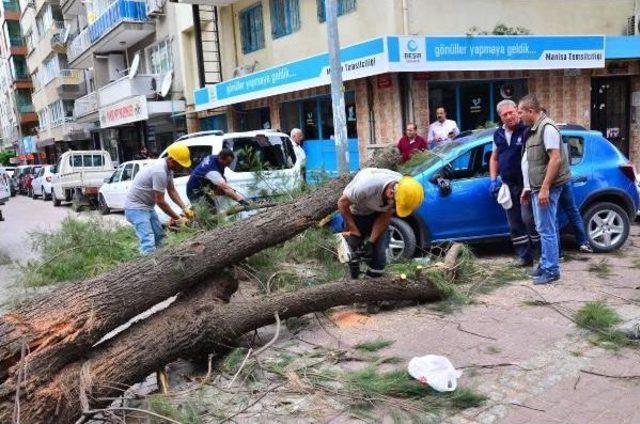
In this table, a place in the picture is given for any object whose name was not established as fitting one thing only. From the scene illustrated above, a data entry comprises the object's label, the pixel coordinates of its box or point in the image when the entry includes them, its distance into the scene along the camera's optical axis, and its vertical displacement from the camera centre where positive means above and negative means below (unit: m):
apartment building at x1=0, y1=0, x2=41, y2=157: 53.00 +6.48
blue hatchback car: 6.71 -1.02
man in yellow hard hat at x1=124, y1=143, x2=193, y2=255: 6.51 -0.67
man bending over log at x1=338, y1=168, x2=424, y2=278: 4.44 -0.73
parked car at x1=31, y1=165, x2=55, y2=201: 22.42 -1.58
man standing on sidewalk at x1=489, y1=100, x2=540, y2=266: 6.12 -0.67
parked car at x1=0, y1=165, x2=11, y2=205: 14.58 -1.04
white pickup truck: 17.45 -1.09
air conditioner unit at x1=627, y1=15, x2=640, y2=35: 15.06 +1.89
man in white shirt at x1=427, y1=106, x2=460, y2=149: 10.49 -0.27
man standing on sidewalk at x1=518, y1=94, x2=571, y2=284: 5.54 -0.66
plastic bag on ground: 3.59 -1.60
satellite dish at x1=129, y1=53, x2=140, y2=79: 23.49 +2.81
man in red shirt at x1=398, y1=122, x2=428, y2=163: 7.04 -0.37
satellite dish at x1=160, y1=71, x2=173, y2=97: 22.25 +1.88
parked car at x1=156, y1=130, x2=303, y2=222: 9.30 -0.39
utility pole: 9.72 +0.57
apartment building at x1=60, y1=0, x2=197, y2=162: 22.02 +2.97
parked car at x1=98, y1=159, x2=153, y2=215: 13.81 -1.17
